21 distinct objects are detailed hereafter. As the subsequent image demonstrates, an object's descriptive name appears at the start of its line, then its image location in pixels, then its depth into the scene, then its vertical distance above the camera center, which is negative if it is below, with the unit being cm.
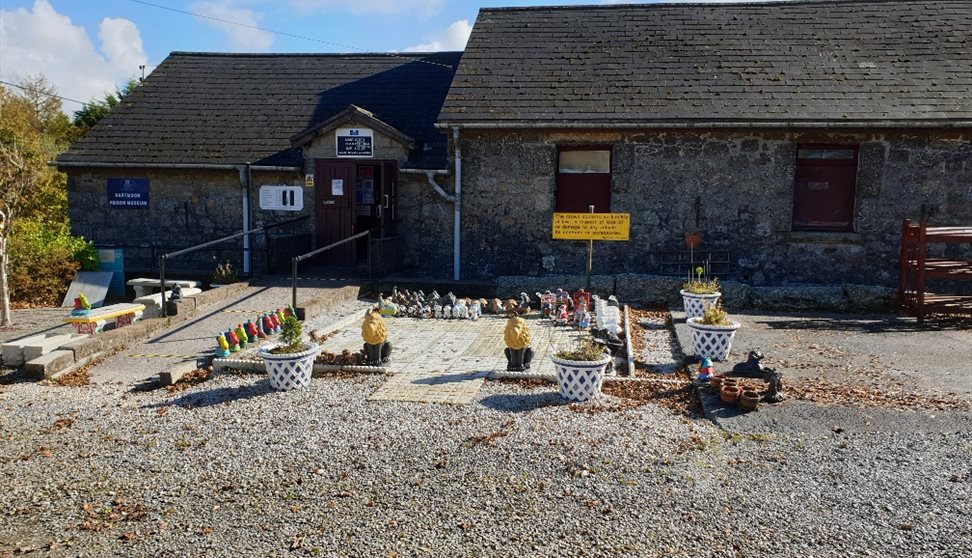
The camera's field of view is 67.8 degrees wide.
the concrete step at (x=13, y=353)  848 -181
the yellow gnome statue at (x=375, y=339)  812 -150
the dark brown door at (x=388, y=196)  1488 +21
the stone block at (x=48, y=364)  812 -187
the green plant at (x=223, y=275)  1306 -131
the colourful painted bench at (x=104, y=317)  955 -159
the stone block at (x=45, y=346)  846 -176
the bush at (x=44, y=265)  1239 -116
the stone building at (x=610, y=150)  1297 +115
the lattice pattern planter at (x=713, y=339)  830 -144
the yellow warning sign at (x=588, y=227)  1195 -26
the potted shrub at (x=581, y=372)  696 -155
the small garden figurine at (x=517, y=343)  792 -147
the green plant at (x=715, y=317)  841 -121
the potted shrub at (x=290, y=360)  742 -159
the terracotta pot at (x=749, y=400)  664 -170
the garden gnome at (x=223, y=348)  858 -172
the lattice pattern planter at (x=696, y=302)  1040 -127
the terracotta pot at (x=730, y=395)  678 -169
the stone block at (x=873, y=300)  1202 -137
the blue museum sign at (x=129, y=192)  1548 +19
